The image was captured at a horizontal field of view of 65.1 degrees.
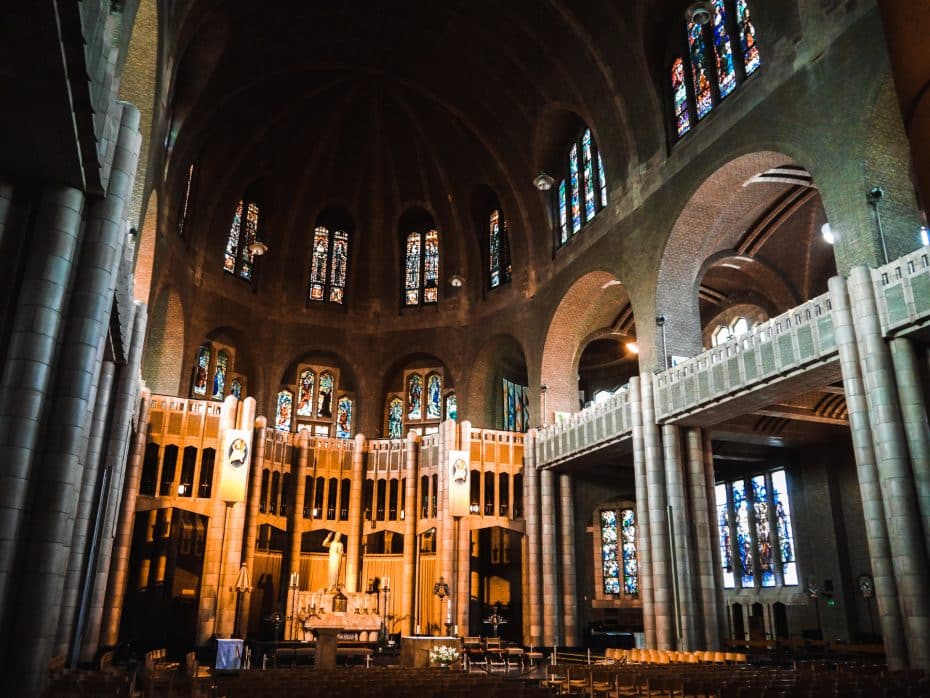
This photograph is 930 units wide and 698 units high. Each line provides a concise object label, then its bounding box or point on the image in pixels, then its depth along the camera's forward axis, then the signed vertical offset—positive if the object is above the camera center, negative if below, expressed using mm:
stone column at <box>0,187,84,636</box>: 8688 +2959
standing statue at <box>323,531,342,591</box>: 27688 +1502
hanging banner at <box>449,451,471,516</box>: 28719 +4470
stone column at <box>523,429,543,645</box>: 27719 +2346
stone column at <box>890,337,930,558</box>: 14430 +3757
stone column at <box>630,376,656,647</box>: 21672 +2789
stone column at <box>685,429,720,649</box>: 20516 +1674
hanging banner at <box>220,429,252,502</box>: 26672 +4795
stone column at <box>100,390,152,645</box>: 22688 +1561
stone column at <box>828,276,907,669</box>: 14500 +2500
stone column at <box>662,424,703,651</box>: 20438 +1913
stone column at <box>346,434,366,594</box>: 30344 +3435
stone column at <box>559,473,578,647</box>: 27062 +1563
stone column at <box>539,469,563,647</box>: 26984 +1387
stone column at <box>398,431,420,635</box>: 29734 +2561
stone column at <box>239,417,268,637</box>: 27184 +3589
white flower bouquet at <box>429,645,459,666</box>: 17344 -1175
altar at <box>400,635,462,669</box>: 20062 -1181
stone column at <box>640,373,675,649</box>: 21031 +2103
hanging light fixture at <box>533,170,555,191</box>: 27747 +15270
